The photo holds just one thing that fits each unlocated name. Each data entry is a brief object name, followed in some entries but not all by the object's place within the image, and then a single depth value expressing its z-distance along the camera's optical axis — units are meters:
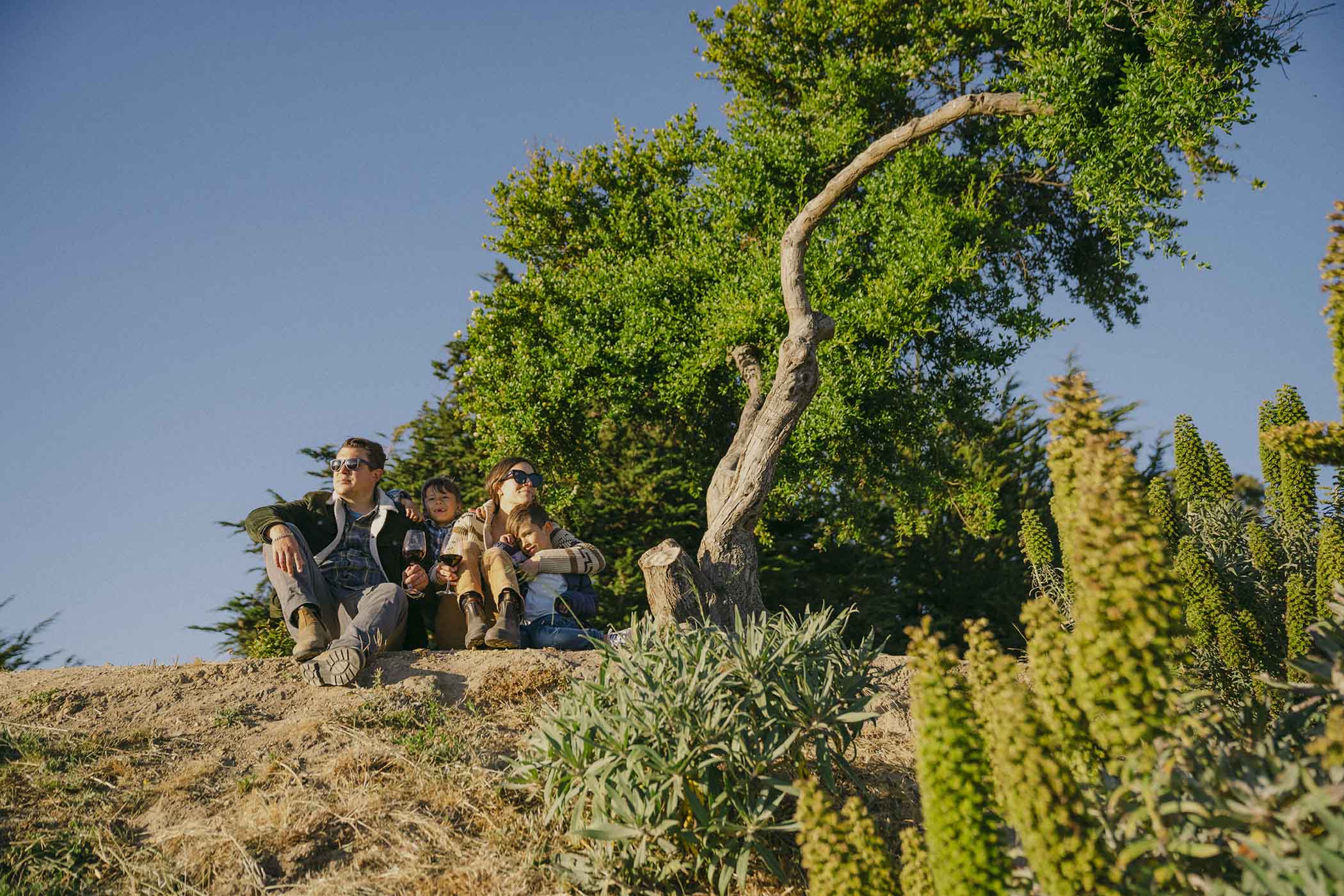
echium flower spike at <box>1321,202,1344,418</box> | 2.30
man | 5.12
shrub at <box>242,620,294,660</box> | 8.26
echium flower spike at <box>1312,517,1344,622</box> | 3.62
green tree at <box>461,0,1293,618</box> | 7.90
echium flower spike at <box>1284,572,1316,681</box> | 3.95
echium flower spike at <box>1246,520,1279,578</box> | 5.07
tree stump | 5.67
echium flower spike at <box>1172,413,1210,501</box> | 5.59
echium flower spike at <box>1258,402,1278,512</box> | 4.65
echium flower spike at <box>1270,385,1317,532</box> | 4.42
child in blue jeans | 5.78
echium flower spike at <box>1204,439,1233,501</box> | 5.68
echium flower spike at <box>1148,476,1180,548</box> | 5.12
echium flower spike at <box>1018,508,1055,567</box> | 5.65
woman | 5.67
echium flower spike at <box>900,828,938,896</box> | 2.20
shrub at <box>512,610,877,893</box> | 2.99
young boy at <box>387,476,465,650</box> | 6.03
